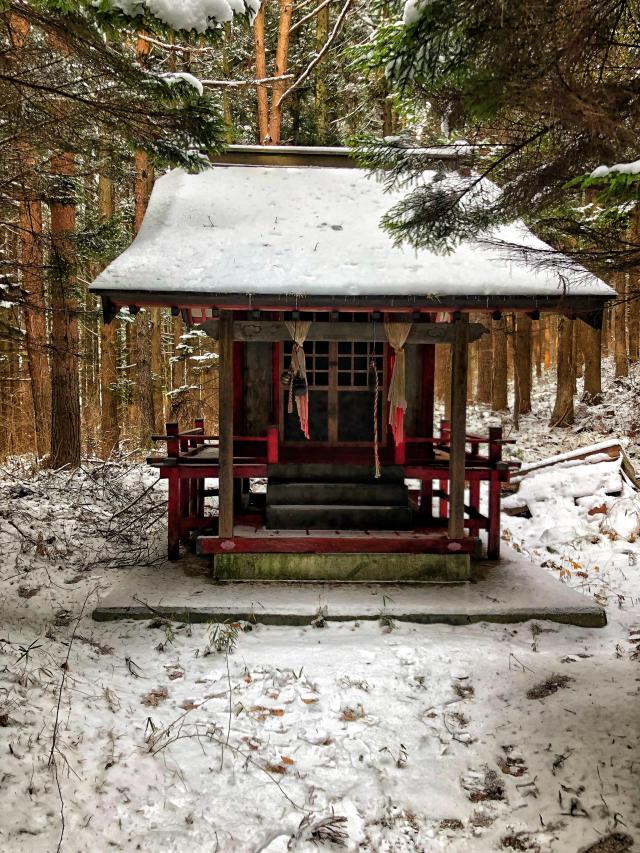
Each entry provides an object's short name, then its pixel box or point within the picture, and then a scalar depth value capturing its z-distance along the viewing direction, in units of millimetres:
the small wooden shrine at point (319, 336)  6418
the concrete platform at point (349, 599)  6160
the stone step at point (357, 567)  7297
